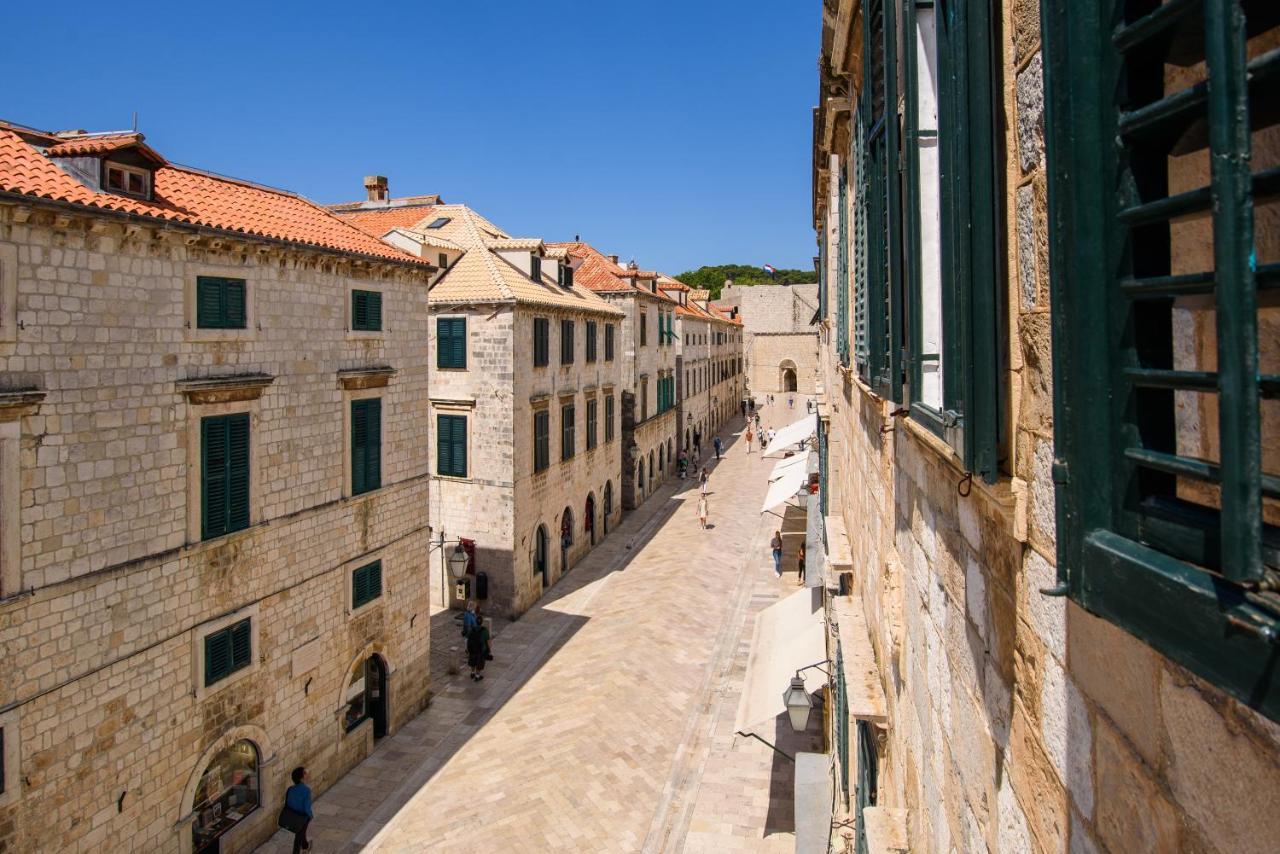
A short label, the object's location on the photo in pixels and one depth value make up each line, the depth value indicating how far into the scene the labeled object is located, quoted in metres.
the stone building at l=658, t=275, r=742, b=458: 42.45
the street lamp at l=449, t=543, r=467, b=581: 18.98
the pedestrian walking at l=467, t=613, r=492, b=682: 17.05
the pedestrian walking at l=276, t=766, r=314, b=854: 11.15
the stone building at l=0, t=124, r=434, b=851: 8.48
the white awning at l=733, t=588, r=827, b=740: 10.49
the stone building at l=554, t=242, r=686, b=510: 31.97
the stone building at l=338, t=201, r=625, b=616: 20.22
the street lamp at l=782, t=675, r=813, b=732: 9.50
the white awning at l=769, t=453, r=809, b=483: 21.15
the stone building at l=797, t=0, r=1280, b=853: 1.09
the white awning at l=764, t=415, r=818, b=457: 23.66
